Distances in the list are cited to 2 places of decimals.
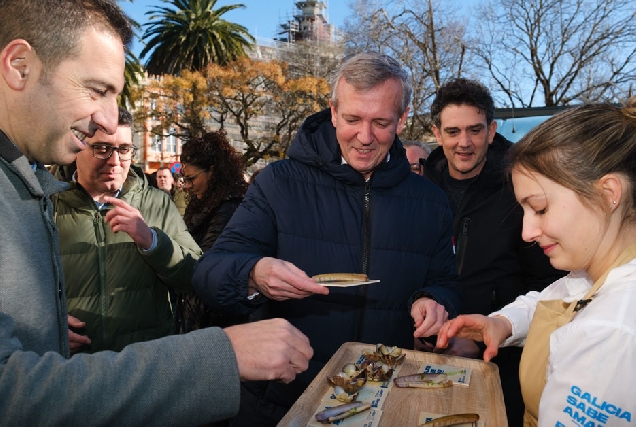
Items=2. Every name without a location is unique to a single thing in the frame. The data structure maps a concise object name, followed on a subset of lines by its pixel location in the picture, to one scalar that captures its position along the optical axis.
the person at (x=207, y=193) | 4.34
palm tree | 38.47
